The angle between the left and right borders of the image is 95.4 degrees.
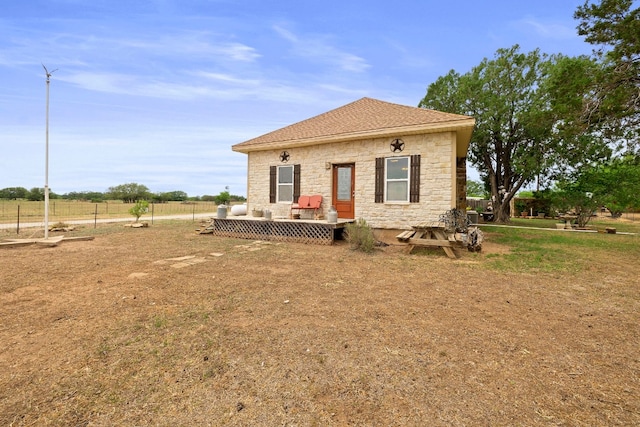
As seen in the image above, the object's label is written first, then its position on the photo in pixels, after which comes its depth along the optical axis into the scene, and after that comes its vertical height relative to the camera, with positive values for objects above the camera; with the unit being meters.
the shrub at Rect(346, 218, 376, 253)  7.38 -0.73
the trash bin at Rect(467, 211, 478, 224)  16.63 -0.26
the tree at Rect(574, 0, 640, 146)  7.17 +4.06
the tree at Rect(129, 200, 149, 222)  14.52 -0.13
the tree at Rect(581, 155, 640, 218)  13.51 +1.37
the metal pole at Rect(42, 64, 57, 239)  8.20 +1.06
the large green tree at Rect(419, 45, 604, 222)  16.47 +5.73
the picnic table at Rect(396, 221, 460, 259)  6.96 -0.69
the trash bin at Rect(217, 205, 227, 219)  10.35 -0.17
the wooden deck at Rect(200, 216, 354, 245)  8.76 -0.70
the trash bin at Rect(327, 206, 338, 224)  8.70 -0.20
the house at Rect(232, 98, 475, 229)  8.59 +1.58
